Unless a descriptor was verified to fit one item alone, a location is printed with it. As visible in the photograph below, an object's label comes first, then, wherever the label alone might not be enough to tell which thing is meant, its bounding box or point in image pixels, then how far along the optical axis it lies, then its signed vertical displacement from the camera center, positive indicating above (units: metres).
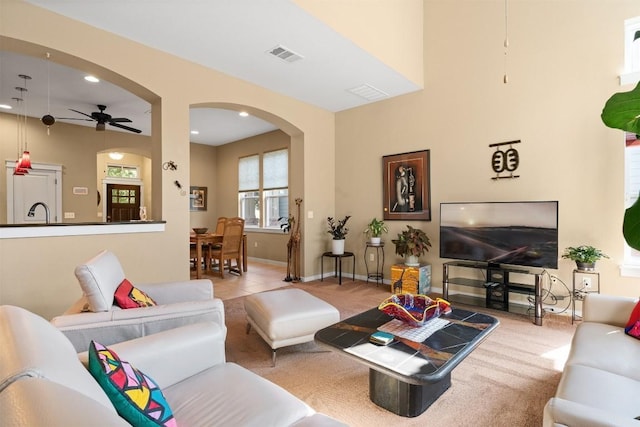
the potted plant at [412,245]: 4.36 -0.44
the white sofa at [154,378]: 0.60 -0.59
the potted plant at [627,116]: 0.96 +0.33
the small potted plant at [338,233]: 5.19 -0.33
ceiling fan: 5.00 +1.52
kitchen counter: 2.71 -0.13
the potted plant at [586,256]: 3.18 -0.46
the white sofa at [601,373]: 1.05 -0.76
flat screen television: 3.39 -0.24
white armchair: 1.64 -0.57
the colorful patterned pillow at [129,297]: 1.96 -0.54
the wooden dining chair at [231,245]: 5.61 -0.57
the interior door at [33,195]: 6.00 +0.40
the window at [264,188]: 7.16 +0.62
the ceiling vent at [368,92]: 4.62 +1.84
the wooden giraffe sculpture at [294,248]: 5.34 -0.59
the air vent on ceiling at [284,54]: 3.53 +1.85
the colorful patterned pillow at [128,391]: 0.97 -0.58
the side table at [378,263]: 5.15 -0.84
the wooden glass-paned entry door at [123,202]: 7.91 +0.33
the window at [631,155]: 3.20 +0.58
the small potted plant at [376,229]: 4.96 -0.26
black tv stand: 3.37 -0.86
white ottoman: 2.41 -0.83
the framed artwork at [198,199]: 8.45 +0.42
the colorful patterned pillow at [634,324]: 1.88 -0.69
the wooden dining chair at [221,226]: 6.41 -0.25
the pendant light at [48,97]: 4.14 +1.91
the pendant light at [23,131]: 3.92 +1.61
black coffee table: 1.58 -0.78
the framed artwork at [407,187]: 4.68 +0.41
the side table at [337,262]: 5.16 -0.86
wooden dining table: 5.34 -0.51
